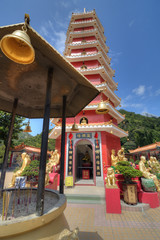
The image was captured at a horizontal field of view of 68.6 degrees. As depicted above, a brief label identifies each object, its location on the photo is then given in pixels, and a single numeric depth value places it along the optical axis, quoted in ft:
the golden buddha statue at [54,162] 33.15
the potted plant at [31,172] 20.89
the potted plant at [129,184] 18.61
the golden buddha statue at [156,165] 30.91
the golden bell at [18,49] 5.69
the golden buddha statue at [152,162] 32.24
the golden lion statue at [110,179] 19.45
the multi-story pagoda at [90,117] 32.45
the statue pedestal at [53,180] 23.59
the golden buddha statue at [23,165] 20.61
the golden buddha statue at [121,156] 33.37
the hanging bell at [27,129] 21.08
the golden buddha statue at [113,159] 32.72
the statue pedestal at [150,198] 18.98
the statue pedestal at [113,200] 17.17
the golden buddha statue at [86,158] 45.37
